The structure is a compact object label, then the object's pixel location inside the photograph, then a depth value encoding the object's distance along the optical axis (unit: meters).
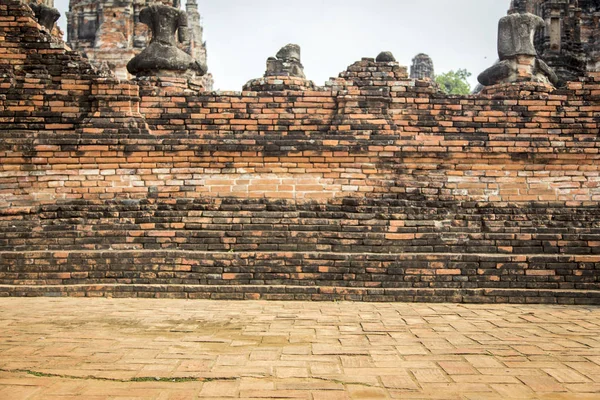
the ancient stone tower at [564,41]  12.34
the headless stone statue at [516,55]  7.63
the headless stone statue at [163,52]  7.29
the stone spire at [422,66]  29.39
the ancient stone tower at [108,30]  15.99
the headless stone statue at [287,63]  9.82
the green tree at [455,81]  36.25
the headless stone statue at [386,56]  7.24
